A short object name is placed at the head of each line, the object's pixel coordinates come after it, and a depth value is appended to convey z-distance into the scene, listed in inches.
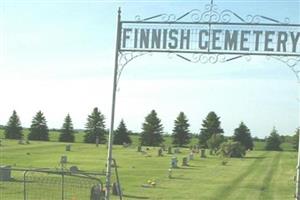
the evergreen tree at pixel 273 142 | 4260.3
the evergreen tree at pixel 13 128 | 3996.1
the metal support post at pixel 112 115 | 531.8
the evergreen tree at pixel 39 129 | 4033.0
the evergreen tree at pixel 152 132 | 4077.3
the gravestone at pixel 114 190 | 948.8
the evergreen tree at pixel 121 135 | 4047.7
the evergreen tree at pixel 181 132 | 4286.4
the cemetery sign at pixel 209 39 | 510.0
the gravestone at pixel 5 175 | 1066.8
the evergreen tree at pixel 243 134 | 4141.2
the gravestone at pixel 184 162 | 1793.4
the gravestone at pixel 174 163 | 1660.9
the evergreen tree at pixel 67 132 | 4114.2
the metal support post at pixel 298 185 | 509.7
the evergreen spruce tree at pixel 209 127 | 4141.2
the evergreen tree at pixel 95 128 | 4065.0
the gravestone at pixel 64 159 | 1614.7
